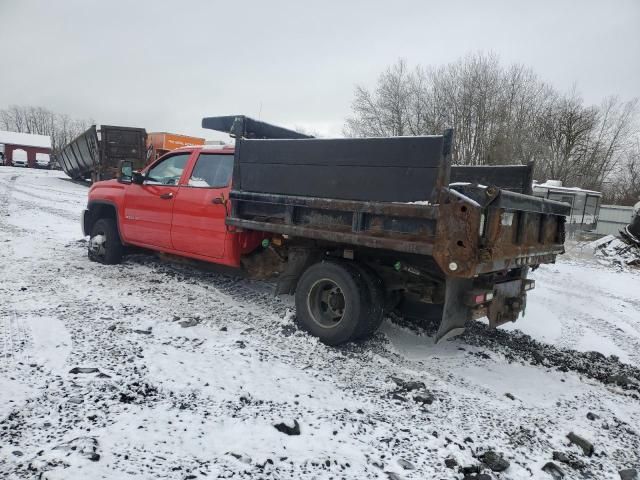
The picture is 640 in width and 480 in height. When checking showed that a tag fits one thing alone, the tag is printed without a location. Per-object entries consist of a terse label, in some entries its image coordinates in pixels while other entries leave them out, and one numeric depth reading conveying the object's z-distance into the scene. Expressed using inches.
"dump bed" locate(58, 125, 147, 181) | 727.7
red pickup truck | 130.0
